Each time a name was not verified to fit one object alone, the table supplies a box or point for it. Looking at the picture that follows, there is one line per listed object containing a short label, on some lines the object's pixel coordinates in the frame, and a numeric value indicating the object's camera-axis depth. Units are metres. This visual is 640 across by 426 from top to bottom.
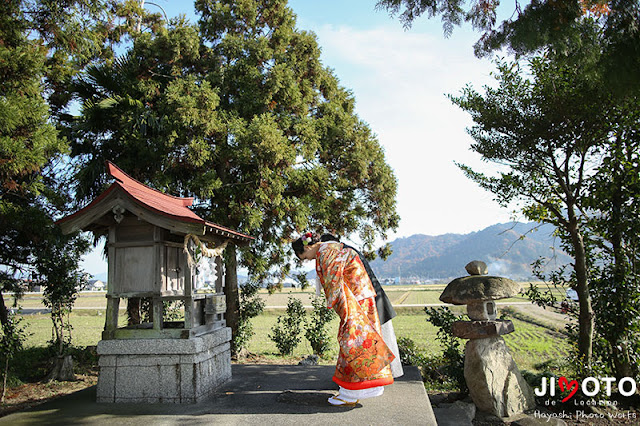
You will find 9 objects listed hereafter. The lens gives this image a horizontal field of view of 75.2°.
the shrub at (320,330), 10.74
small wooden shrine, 5.13
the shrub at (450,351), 6.56
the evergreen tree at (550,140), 6.27
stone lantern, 5.78
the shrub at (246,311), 10.71
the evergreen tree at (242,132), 9.14
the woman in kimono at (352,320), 4.61
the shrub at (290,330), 11.20
